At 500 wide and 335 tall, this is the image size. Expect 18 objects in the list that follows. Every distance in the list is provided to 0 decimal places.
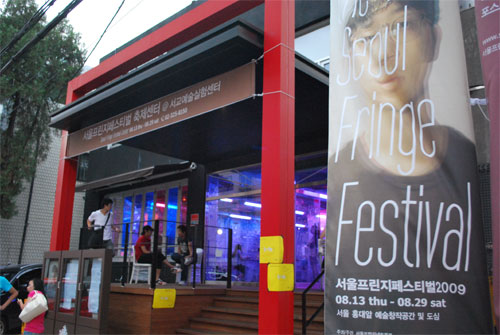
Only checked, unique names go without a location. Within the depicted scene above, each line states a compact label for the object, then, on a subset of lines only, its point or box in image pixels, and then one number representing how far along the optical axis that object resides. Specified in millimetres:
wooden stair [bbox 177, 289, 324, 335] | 7262
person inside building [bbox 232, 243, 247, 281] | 11945
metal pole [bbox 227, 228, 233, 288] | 9715
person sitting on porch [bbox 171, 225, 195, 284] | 9720
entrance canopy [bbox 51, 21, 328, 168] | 6469
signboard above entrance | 6383
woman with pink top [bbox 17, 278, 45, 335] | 6396
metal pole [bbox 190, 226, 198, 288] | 8798
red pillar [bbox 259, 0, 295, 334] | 5086
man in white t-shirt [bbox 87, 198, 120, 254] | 8969
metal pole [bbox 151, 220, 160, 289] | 8094
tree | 14016
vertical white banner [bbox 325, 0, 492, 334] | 2676
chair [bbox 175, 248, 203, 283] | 10467
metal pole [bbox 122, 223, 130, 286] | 8812
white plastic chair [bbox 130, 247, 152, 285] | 9375
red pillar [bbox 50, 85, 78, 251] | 9656
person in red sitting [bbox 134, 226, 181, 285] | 8881
